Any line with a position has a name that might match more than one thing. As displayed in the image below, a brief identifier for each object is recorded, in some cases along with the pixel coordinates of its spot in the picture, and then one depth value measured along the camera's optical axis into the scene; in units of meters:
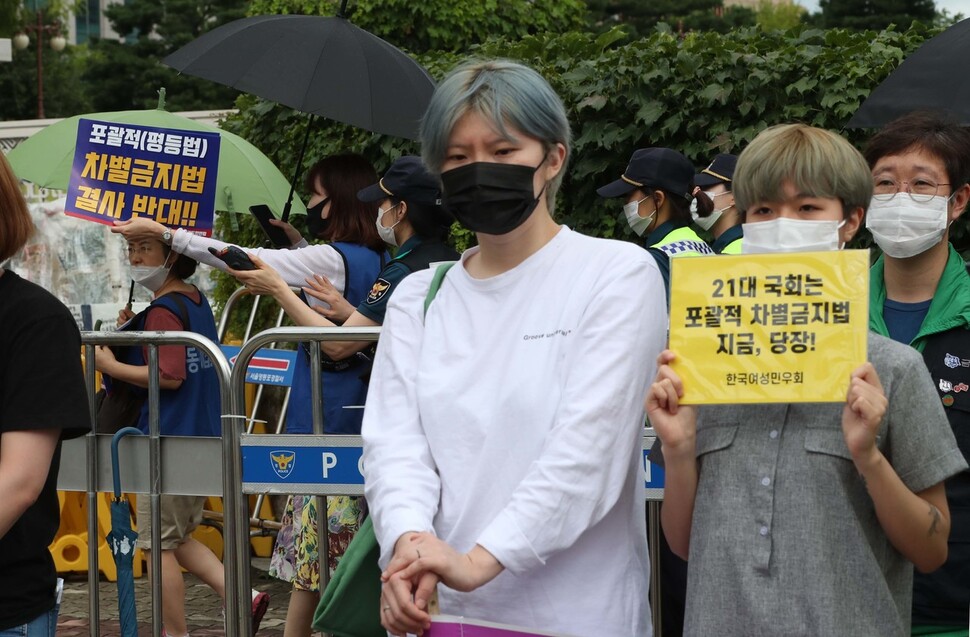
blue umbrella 4.76
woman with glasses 3.12
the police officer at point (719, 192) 5.80
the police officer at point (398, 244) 4.96
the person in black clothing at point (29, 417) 3.01
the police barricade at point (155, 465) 4.78
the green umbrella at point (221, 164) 6.68
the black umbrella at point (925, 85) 4.56
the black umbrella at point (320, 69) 5.82
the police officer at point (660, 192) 5.51
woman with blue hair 2.65
